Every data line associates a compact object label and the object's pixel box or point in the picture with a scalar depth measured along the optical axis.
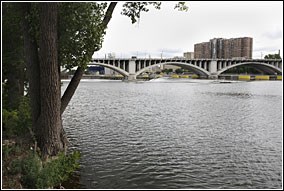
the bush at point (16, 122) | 10.27
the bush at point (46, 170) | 6.90
